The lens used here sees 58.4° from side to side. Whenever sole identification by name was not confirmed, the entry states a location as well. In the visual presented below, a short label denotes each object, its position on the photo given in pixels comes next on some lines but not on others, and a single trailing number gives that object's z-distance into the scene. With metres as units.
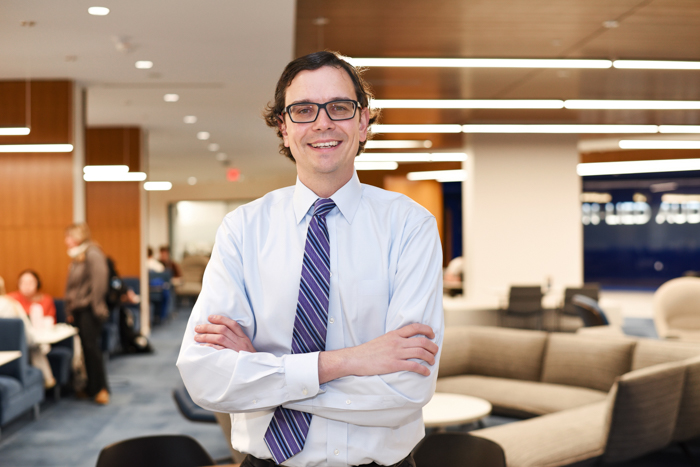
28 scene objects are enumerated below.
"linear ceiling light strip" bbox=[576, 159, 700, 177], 14.67
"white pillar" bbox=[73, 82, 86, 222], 7.68
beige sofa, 3.77
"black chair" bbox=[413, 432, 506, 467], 2.44
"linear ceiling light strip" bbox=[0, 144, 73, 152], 6.88
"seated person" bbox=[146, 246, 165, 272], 13.76
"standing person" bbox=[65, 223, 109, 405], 6.62
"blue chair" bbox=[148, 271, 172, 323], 13.03
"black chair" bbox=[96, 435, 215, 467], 2.31
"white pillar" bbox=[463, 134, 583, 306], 10.63
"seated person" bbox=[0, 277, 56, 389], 5.93
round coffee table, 4.12
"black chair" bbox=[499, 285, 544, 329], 9.58
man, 1.39
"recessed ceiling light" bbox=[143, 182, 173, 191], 21.29
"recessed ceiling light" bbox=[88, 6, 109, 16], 5.04
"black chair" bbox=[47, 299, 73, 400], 6.70
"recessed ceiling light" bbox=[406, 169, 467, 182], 14.72
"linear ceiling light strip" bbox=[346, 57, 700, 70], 5.79
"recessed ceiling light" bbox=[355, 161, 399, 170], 13.40
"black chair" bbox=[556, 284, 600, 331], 9.61
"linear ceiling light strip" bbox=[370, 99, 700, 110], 7.50
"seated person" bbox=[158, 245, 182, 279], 15.60
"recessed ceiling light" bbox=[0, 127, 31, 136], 6.03
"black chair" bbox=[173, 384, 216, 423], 4.59
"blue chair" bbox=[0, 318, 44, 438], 5.42
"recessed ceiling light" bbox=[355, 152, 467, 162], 12.04
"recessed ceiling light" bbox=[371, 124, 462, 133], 9.15
